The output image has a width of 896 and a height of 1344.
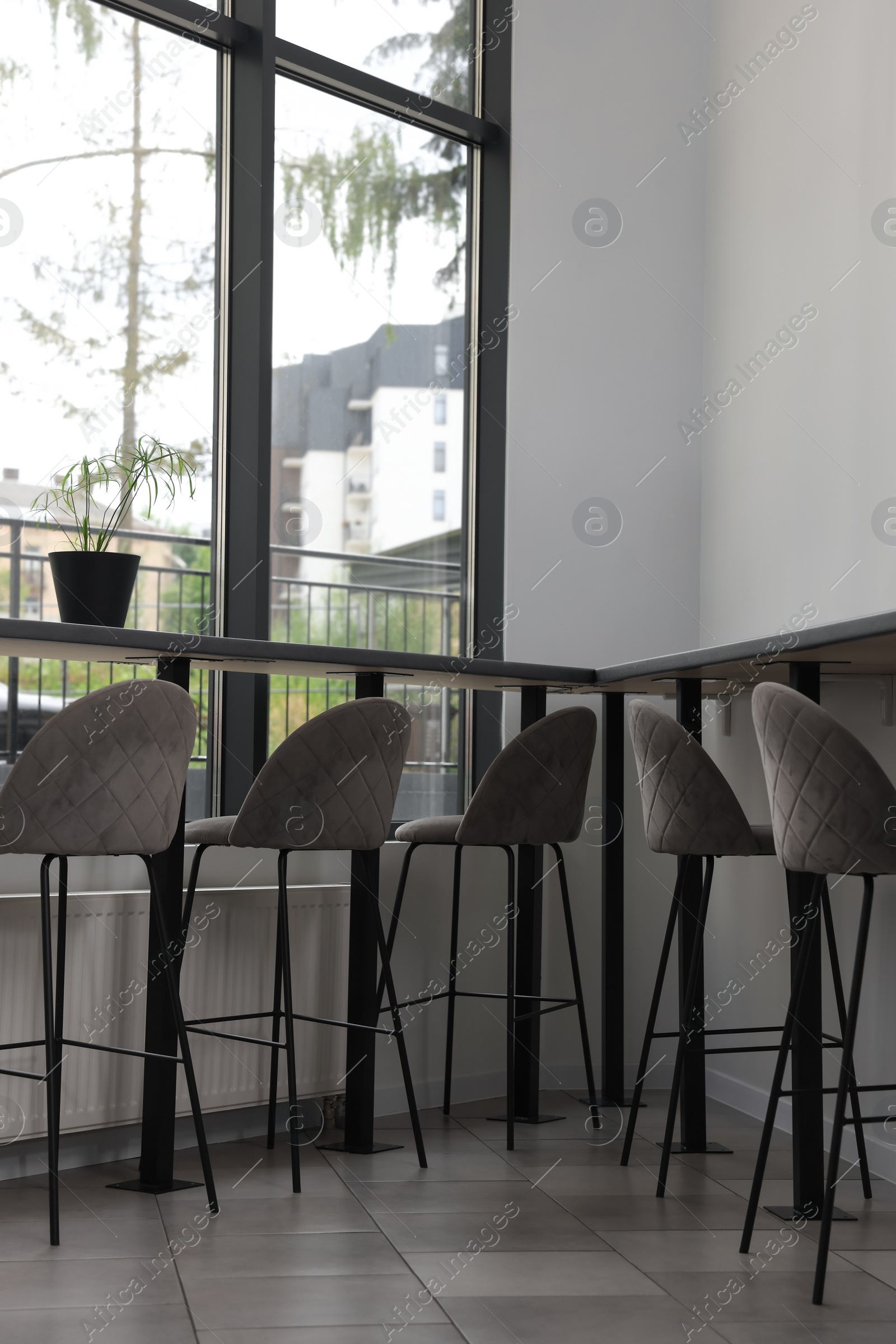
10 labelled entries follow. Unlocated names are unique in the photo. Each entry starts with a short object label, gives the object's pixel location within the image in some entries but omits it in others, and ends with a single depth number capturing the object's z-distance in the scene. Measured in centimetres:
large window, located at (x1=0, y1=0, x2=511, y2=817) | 337
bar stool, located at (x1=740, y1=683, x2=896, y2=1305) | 223
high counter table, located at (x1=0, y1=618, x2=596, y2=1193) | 261
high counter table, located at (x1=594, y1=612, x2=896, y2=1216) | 249
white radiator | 282
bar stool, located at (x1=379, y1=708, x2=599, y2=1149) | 320
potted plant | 291
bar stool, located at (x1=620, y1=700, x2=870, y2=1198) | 287
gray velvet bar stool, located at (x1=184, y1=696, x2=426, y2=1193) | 276
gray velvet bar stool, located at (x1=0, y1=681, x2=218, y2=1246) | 237
